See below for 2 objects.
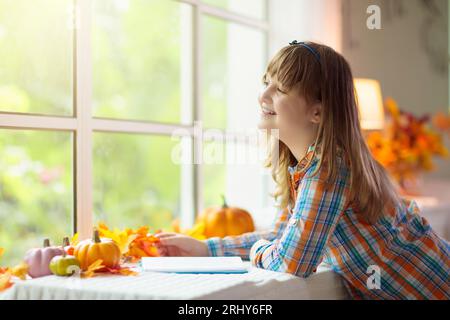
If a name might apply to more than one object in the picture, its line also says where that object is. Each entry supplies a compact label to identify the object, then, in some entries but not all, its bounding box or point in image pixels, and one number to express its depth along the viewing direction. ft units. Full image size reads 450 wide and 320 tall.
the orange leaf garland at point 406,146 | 10.42
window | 5.90
